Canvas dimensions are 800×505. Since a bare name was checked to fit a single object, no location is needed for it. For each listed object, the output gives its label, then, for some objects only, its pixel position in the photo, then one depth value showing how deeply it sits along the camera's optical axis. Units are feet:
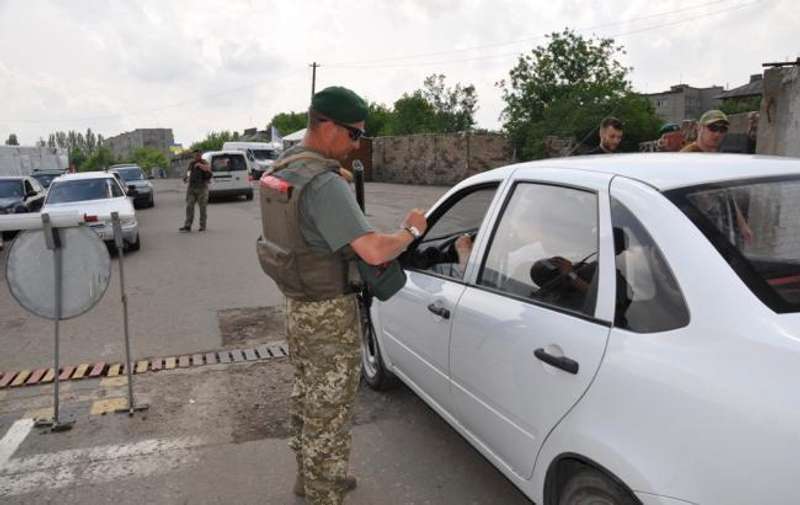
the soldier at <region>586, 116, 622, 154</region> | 18.04
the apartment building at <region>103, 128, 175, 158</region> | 393.70
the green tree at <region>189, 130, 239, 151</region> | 312.27
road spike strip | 16.01
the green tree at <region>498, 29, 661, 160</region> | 123.85
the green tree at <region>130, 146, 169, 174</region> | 306.82
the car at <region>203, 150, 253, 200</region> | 69.56
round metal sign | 11.87
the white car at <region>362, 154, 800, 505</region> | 5.19
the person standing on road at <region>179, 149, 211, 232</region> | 44.83
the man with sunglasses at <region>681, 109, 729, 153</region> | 15.75
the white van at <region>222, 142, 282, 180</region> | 94.12
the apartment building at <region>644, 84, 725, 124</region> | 255.09
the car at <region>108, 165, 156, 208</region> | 70.95
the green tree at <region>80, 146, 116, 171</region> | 298.56
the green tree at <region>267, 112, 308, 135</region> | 337.17
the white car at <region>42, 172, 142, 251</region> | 34.60
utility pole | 164.55
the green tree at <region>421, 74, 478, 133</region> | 214.69
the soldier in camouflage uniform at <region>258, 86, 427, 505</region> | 7.89
